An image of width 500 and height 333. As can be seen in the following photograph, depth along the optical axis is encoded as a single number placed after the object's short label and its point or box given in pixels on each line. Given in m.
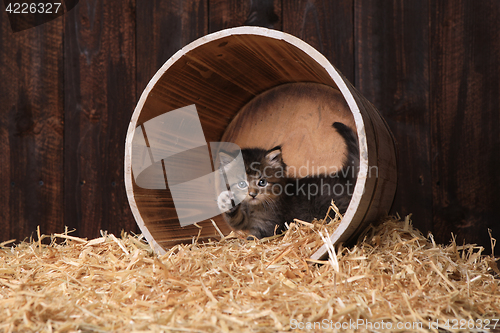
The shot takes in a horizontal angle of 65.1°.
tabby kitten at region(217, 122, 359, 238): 1.88
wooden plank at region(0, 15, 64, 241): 2.54
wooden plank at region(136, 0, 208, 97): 2.42
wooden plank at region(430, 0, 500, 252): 2.12
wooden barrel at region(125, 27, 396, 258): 1.37
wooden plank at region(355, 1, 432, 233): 2.20
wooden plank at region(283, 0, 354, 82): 2.27
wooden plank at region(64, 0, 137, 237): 2.49
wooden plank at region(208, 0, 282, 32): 2.33
